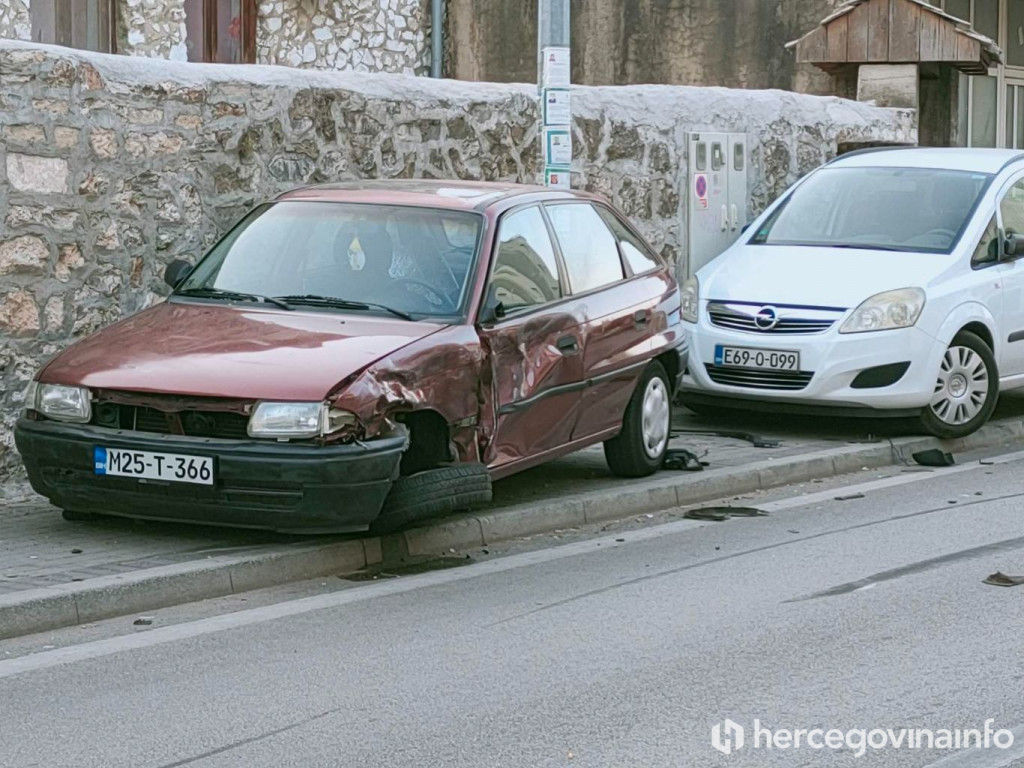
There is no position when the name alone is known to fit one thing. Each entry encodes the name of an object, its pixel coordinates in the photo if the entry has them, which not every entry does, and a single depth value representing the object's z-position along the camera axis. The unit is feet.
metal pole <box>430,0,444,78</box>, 65.92
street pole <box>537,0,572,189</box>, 36.14
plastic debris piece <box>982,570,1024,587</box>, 25.21
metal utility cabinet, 47.73
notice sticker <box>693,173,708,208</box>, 47.70
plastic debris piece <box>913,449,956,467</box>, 37.04
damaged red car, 25.00
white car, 37.35
